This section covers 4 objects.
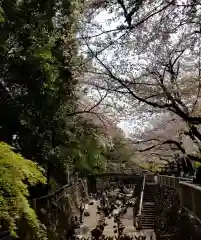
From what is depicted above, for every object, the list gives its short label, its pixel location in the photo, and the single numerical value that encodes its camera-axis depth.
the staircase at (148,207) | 13.26
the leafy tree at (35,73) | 8.05
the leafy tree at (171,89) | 7.09
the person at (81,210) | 14.08
